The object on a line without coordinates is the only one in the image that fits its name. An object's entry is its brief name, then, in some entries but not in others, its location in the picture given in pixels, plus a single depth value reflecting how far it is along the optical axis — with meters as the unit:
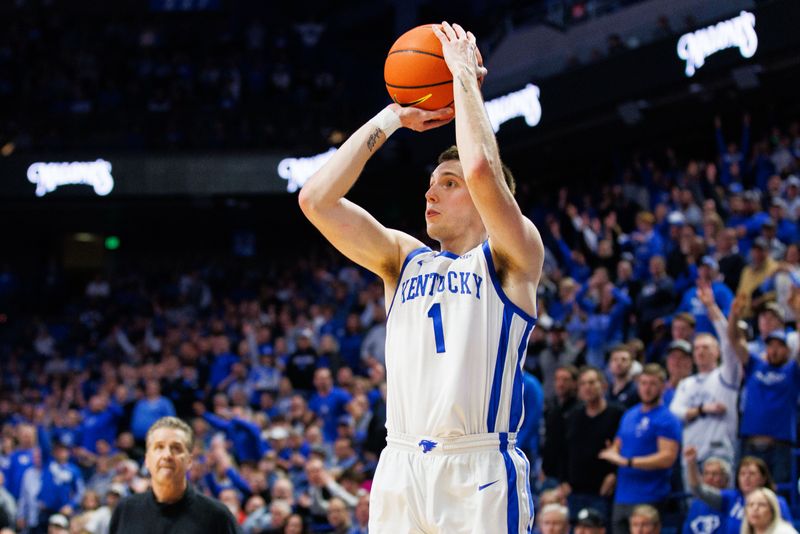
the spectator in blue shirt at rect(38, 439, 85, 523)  25.71
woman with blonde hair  14.01
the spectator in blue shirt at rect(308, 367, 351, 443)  25.00
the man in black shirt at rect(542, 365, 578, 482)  17.59
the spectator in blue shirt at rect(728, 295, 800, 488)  16.28
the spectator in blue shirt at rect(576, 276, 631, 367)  22.20
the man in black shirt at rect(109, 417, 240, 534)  10.10
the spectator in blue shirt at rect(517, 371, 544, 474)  17.89
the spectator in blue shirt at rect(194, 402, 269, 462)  25.05
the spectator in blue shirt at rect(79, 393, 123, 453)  29.31
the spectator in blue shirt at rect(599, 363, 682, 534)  15.95
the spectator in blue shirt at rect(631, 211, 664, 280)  23.92
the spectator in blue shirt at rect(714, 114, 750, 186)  26.81
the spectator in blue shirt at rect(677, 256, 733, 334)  19.17
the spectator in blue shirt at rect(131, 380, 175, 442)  27.61
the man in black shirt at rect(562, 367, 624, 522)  16.80
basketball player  7.25
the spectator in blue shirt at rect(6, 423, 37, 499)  26.42
